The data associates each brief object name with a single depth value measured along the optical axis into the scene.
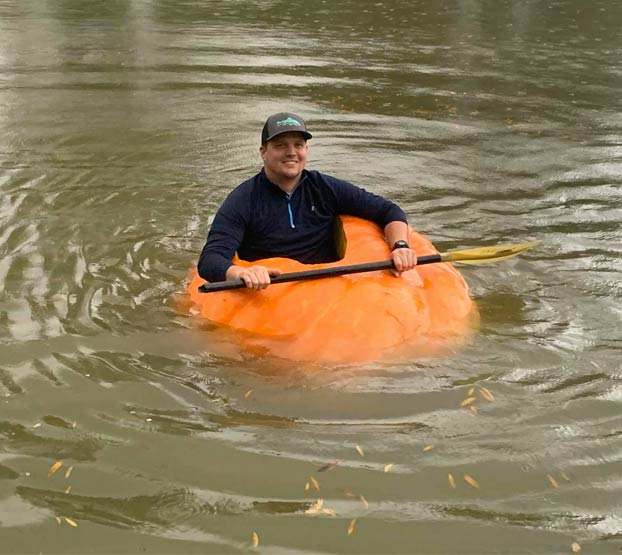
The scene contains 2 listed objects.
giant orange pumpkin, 4.20
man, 4.55
